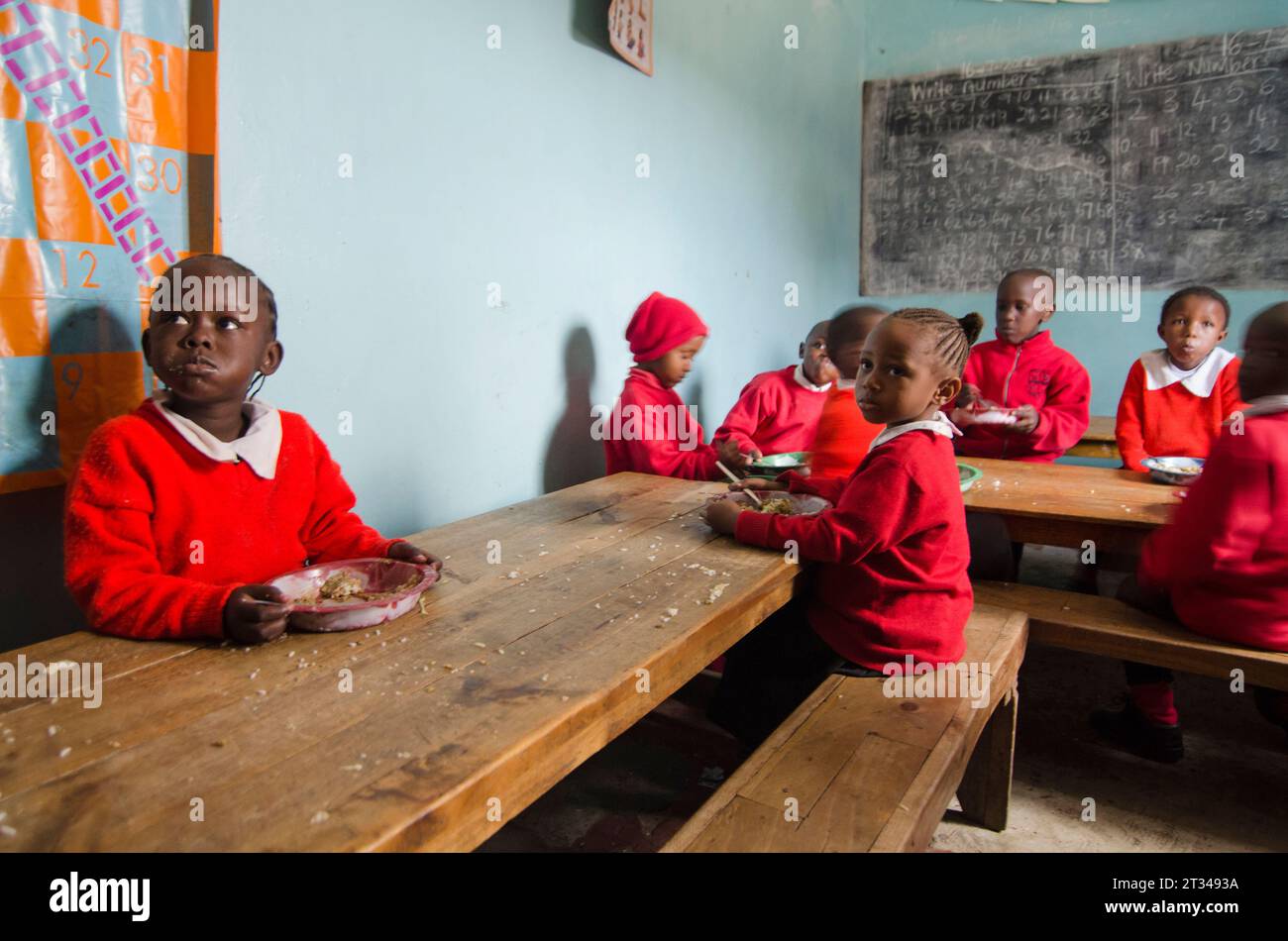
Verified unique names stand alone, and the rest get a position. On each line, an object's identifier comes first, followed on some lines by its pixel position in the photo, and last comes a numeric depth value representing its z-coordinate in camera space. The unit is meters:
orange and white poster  1.52
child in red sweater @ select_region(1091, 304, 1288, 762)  1.97
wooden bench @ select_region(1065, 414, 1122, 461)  4.36
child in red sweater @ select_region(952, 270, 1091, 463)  3.87
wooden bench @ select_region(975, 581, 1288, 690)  2.06
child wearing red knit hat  3.21
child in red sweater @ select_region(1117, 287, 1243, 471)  3.52
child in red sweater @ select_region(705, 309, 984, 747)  1.83
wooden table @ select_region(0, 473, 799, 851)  0.87
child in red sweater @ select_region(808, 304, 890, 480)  2.59
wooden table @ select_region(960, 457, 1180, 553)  2.40
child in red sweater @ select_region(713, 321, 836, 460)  3.64
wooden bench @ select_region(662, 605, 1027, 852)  1.33
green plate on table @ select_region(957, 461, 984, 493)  2.60
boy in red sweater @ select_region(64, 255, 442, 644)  1.31
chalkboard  4.89
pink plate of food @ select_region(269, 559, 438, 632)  1.37
